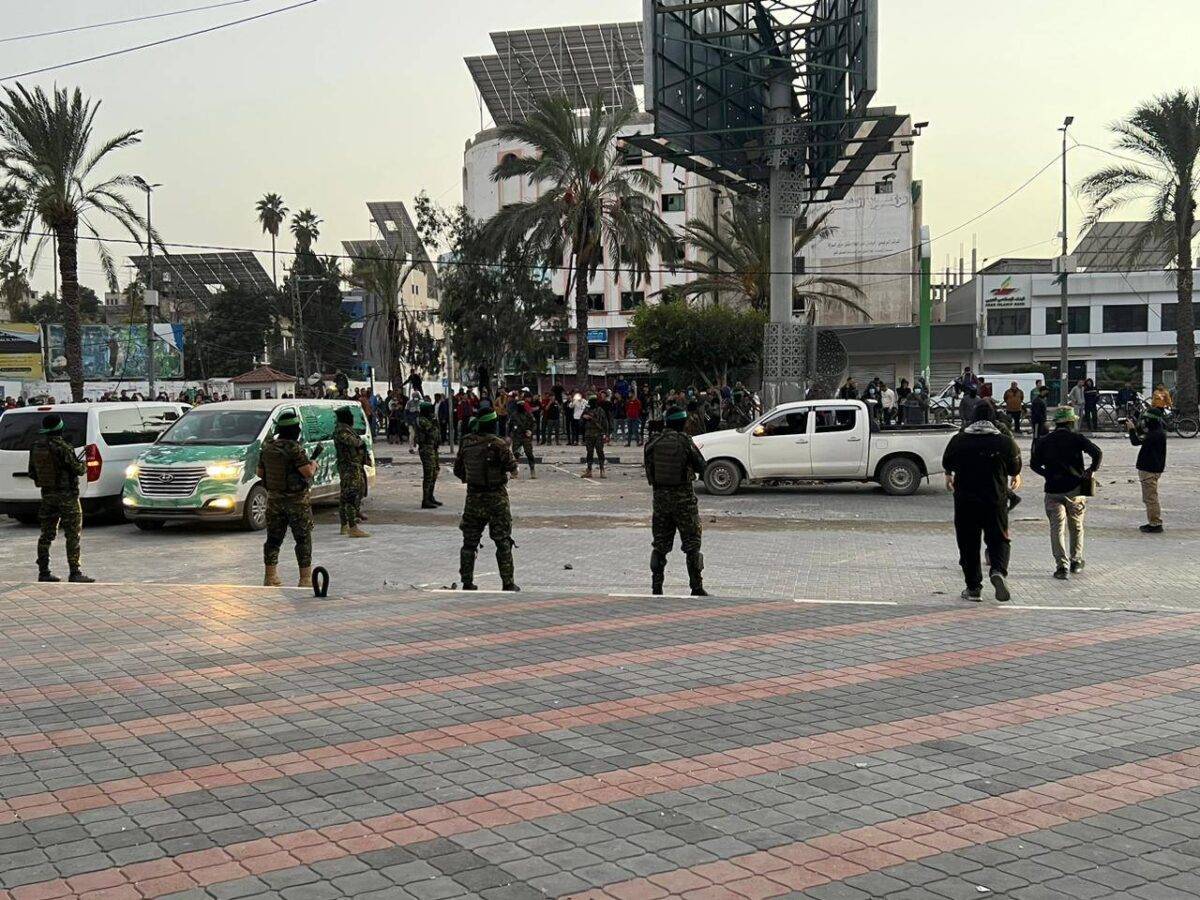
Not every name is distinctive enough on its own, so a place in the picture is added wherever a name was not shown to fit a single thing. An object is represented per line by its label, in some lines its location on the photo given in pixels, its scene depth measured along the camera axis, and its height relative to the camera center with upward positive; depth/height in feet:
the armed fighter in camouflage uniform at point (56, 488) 35.63 -2.45
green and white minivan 47.16 -2.59
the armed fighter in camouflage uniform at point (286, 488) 33.40 -2.41
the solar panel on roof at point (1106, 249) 219.73 +30.33
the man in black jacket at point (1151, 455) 45.60 -2.72
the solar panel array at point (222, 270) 283.18 +35.78
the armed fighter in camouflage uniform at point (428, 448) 55.64 -2.23
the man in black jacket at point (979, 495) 30.37 -2.82
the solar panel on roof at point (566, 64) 248.32 +76.82
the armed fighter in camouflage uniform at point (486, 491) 32.17 -2.56
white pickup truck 62.18 -2.94
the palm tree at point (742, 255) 134.00 +17.59
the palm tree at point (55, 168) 91.61 +20.25
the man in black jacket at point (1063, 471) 35.60 -2.60
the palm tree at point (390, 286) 163.90 +18.32
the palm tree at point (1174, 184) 107.14 +19.98
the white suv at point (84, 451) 50.78 -1.81
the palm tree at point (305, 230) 273.33 +43.64
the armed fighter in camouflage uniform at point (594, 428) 74.54 -1.85
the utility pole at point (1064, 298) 124.77 +10.97
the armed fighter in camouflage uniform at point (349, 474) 47.67 -2.93
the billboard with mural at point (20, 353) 206.59 +11.21
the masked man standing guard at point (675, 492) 31.68 -2.66
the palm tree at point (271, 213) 279.08 +48.75
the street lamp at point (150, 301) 100.44 +10.81
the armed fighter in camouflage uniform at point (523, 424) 73.22 -1.44
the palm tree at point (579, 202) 107.14 +19.51
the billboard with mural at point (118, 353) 226.58 +12.01
